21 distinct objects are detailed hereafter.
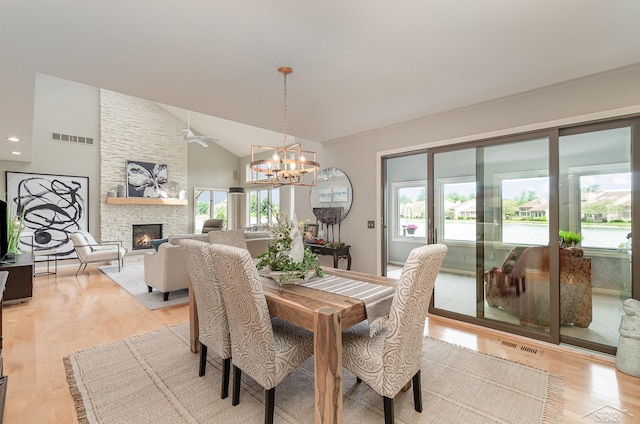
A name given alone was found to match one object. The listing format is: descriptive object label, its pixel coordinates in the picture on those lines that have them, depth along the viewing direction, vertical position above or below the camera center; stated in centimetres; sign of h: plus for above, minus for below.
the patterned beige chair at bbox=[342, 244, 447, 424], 152 -73
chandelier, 254 +45
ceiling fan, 629 +164
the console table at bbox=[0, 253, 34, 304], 389 -92
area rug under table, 180 -127
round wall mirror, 469 +28
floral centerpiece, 216 -31
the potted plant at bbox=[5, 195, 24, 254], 472 -38
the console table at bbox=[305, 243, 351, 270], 445 -61
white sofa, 399 -76
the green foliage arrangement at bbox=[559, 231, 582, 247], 278 -26
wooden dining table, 151 -62
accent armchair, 553 -75
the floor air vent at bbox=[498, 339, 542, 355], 268 -129
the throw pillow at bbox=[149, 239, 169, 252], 440 -46
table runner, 183 -55
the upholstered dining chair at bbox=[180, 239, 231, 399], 198 -64
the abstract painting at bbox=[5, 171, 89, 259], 606 +17
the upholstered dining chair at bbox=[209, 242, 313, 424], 162 -70
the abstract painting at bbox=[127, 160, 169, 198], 770 +95
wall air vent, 655 +176
